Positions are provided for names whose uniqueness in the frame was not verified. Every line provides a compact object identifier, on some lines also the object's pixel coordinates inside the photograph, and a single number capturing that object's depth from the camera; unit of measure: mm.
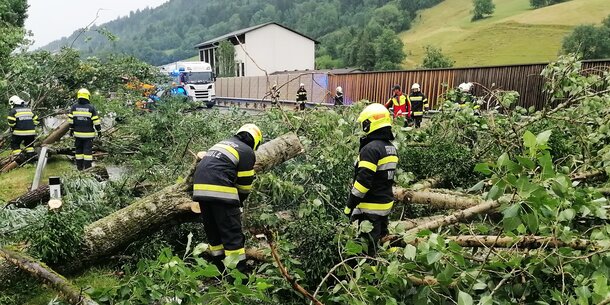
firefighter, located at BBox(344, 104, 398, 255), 3416
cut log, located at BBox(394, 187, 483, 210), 4270
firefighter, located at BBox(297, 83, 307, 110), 14163
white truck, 22359
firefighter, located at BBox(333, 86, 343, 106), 8621
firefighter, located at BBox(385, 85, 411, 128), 9539
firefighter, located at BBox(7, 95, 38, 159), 7535
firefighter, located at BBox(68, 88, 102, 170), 7043
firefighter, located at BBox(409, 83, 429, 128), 9922
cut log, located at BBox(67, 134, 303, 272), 3596
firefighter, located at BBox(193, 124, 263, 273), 3494
